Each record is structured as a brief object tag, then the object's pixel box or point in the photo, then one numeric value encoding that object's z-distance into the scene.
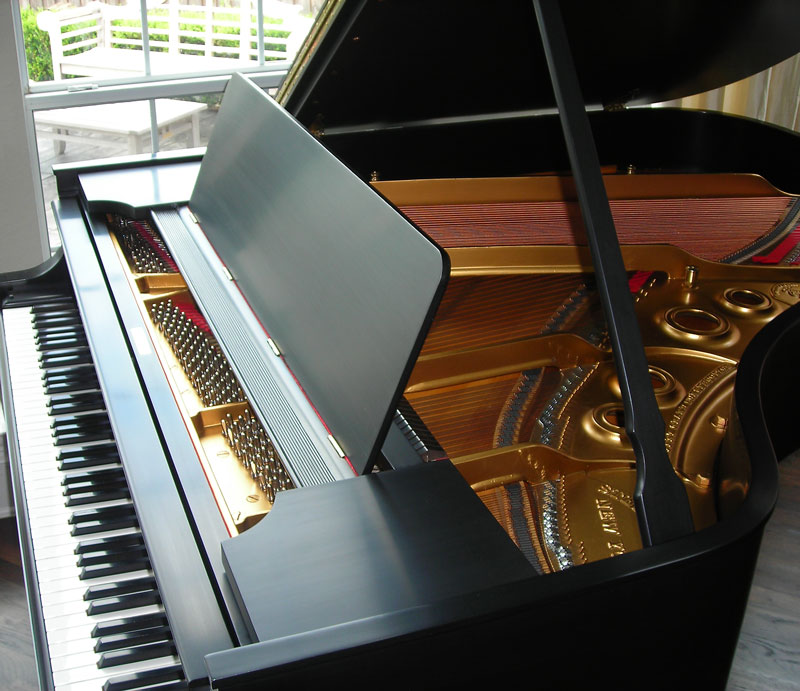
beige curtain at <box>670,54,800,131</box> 4.17
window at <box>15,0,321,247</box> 4.30
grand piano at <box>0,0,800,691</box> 1.27
